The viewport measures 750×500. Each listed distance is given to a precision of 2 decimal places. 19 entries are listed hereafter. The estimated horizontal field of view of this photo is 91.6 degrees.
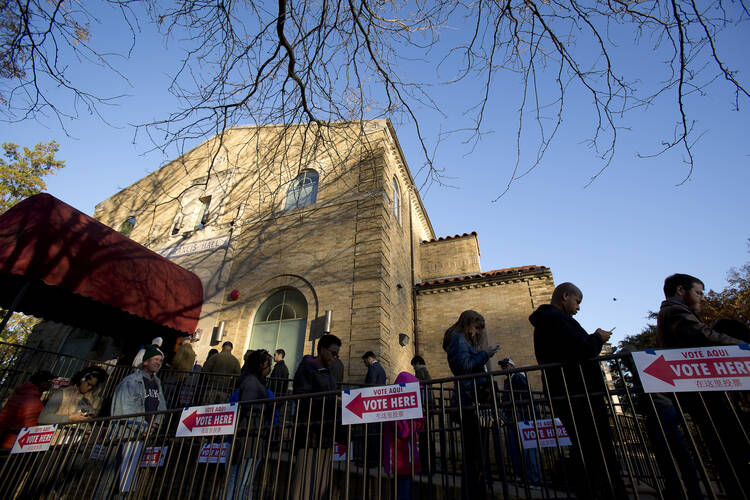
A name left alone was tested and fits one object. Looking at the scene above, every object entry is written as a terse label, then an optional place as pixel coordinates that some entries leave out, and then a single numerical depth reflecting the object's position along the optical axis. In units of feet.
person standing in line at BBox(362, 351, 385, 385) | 20.33
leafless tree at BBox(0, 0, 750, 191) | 10.32
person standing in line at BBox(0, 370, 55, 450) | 15.70
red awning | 25.04
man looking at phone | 8.54
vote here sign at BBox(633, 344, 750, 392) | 7.27
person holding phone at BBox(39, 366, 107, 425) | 15.66
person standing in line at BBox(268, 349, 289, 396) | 24.84
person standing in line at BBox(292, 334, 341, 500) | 10.69
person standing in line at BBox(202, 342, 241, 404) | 24.17
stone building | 32.50
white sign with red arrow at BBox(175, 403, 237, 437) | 11.61
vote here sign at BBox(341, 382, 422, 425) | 9.50
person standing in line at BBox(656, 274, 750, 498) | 7.47
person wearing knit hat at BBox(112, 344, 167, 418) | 14.62
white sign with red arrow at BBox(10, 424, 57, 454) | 13.94
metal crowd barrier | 8.49
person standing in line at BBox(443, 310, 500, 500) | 10.50
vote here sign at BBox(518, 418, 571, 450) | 15.15
